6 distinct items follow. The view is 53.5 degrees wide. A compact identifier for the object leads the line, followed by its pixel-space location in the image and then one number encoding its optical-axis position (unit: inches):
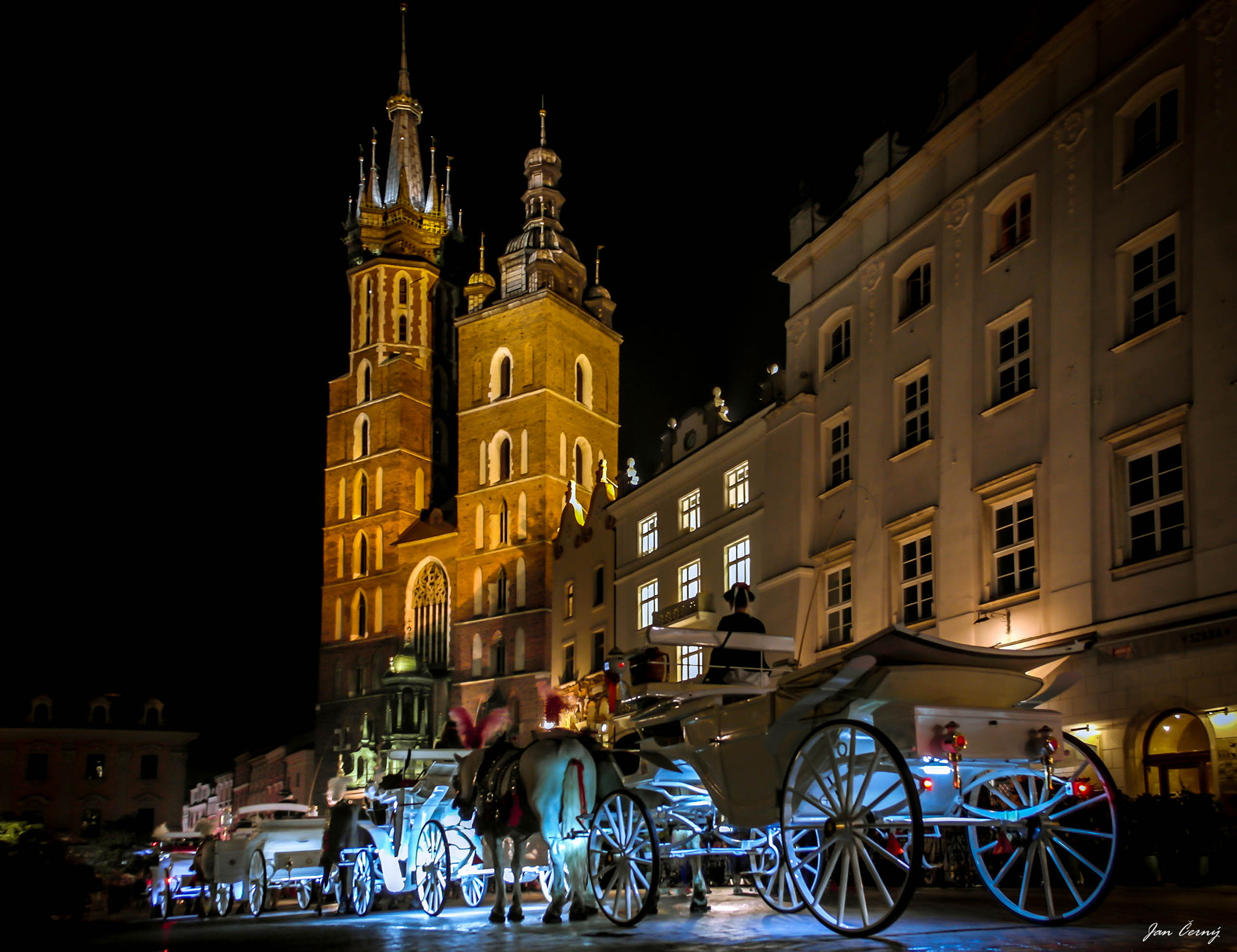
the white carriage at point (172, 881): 818.2
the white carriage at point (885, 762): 305.7
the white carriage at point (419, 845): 551.8
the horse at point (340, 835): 597.3
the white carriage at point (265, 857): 676.7
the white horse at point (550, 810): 438.3
